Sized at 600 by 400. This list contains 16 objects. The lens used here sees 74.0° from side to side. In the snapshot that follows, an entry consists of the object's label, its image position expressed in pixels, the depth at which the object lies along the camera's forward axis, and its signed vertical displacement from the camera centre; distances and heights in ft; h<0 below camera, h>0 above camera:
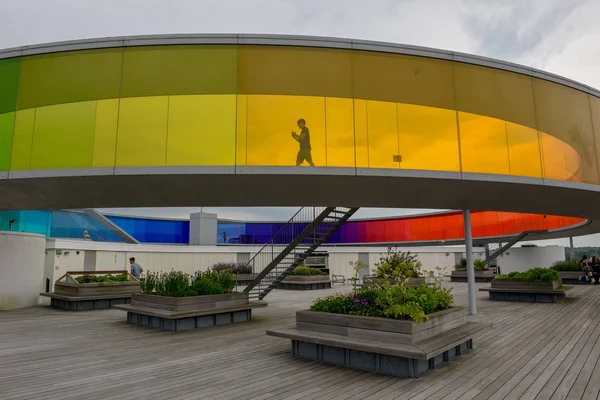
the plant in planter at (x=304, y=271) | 84.33 -2.48
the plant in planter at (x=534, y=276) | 57.31 -2.76
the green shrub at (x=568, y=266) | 93.41 -2.22
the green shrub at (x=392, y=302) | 23.04 -2.76
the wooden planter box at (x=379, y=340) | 21.17 -4.60
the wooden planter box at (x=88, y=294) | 51.62 -4.24
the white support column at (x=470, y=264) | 42.68 -0.73
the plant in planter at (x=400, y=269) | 26.27 -0.79
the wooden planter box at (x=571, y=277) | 90.84 -4.70
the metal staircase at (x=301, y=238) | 51.76 +3.03
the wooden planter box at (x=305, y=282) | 82.62 -4.73
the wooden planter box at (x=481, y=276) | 97.45 -4.52
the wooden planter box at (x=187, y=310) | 35.91 -4.58
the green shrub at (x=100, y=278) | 54.29 -2.30
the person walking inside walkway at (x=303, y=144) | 31.86 +9.27
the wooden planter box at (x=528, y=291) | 56.08 -4.86
